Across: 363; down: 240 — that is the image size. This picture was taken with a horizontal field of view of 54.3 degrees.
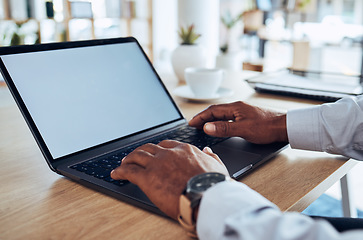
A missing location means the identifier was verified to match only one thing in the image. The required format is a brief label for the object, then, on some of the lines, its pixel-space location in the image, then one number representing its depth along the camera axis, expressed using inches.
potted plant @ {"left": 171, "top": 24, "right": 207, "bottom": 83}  55.9
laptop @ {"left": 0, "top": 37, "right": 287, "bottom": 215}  24.0
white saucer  44.4
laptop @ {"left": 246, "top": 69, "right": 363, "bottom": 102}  44.3
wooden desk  17.9
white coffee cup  44.6
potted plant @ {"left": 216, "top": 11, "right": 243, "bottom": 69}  71.2
